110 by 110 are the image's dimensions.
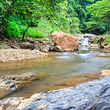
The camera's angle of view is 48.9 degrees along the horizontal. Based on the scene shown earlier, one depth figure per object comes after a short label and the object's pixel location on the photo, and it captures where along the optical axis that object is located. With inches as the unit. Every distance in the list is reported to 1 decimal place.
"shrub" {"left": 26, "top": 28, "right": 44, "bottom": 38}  459.3
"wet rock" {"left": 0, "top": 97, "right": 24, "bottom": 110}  65.6
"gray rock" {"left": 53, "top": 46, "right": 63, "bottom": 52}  372.6
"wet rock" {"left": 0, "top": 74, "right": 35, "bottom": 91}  93.6
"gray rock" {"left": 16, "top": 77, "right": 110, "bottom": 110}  51.6
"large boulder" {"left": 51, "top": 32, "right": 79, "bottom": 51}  397.6
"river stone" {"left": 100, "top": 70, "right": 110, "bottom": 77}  130.3
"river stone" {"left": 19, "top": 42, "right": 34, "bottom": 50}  314.5
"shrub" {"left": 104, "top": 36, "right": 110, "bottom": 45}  567.9
